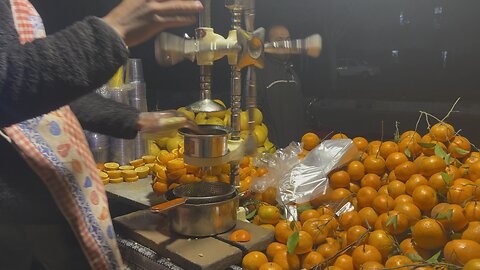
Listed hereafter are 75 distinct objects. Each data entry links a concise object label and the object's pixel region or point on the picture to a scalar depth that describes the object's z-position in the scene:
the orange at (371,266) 0.96
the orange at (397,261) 0.95
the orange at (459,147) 1.21
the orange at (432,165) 1.14
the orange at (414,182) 1.13
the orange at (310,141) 1.51
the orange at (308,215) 1.21
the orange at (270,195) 1.35
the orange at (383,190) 1.20
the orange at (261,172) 1.41
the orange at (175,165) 1.38
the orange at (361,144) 1.40
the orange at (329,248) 1.09
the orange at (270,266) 1.03
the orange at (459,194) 1.04
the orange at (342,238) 1.12
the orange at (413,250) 1.01
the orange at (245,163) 1.49
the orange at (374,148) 1.35
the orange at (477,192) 1.04
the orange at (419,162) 1.18
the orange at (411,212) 1.06
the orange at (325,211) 1.23
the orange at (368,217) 1.13
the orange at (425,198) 1.08
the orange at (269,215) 1.28
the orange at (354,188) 1.30
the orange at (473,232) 0.94
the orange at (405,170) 1.20
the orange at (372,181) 1.26
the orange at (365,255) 1.01
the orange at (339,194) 1.26
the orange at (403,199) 1.11
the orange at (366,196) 1.21
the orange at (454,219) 0.99
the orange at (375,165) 1.29
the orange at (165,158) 1.43
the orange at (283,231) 1.15
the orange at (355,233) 1.09
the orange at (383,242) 1.04
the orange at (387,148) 1.31
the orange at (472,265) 0.82
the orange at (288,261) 1.08
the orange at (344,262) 1.03
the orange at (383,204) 1.14
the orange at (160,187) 1.41
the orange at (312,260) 1.06
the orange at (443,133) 1.25
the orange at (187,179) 1.37
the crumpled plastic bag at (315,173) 1.31
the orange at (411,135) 1.31
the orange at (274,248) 1.12
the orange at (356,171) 1.30
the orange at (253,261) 1.07
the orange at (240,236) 1.15
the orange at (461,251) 0.90
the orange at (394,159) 1.25
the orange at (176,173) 1.38
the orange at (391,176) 1.24
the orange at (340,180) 1.30
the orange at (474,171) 1.10
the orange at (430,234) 0.98
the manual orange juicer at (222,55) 1.10
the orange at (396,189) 1.17
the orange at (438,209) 1.02
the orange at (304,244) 1.07
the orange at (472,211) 0.98
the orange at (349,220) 1.16
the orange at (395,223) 1.04
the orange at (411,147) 1.27
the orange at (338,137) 1.48
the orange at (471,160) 1.17
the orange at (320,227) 1.12
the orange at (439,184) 1.10
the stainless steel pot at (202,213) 1.15
